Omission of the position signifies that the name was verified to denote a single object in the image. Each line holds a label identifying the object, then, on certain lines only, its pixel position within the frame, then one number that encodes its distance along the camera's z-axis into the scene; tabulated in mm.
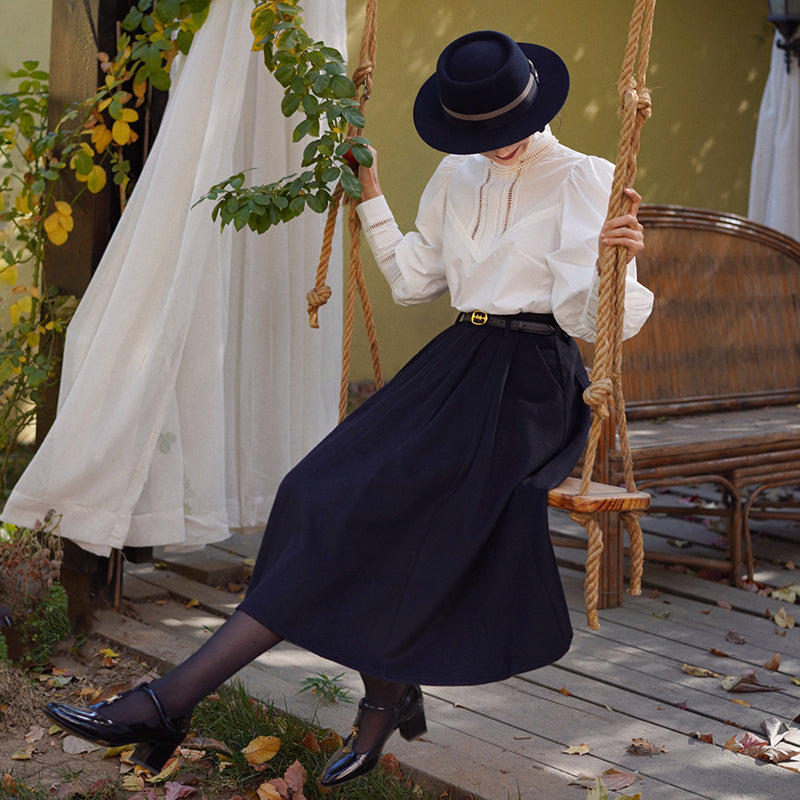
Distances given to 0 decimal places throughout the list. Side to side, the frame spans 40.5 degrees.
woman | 2275
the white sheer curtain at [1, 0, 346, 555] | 3170
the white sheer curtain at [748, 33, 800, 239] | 5848
